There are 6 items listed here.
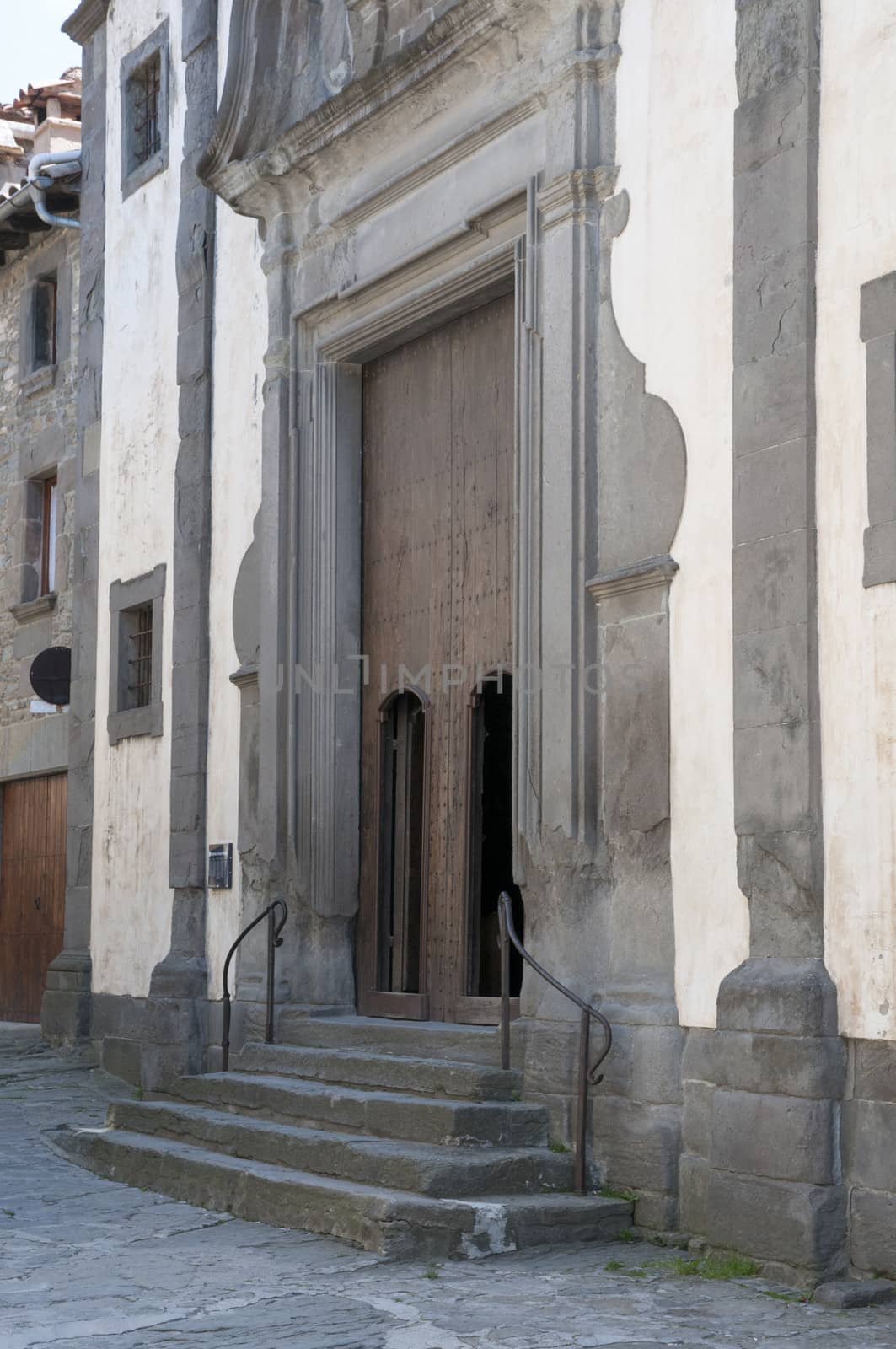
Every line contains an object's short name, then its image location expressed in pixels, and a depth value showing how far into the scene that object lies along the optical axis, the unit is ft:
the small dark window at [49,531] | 49.19
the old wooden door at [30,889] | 46.68
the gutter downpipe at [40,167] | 44.01
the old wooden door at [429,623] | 29.14
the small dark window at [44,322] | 49.60
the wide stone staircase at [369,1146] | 21.47
